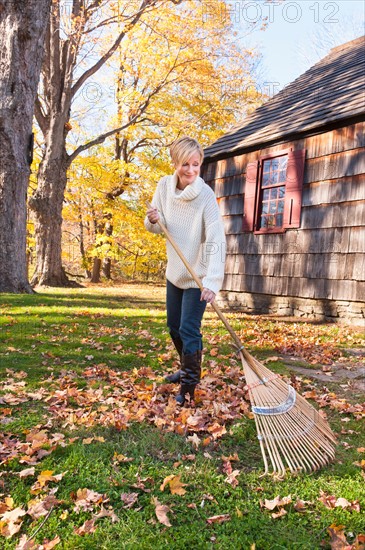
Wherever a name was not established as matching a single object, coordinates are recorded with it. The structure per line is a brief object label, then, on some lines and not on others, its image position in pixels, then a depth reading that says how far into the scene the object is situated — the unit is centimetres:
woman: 338
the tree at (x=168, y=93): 1512
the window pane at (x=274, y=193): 972
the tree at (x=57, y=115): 1276
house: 807
